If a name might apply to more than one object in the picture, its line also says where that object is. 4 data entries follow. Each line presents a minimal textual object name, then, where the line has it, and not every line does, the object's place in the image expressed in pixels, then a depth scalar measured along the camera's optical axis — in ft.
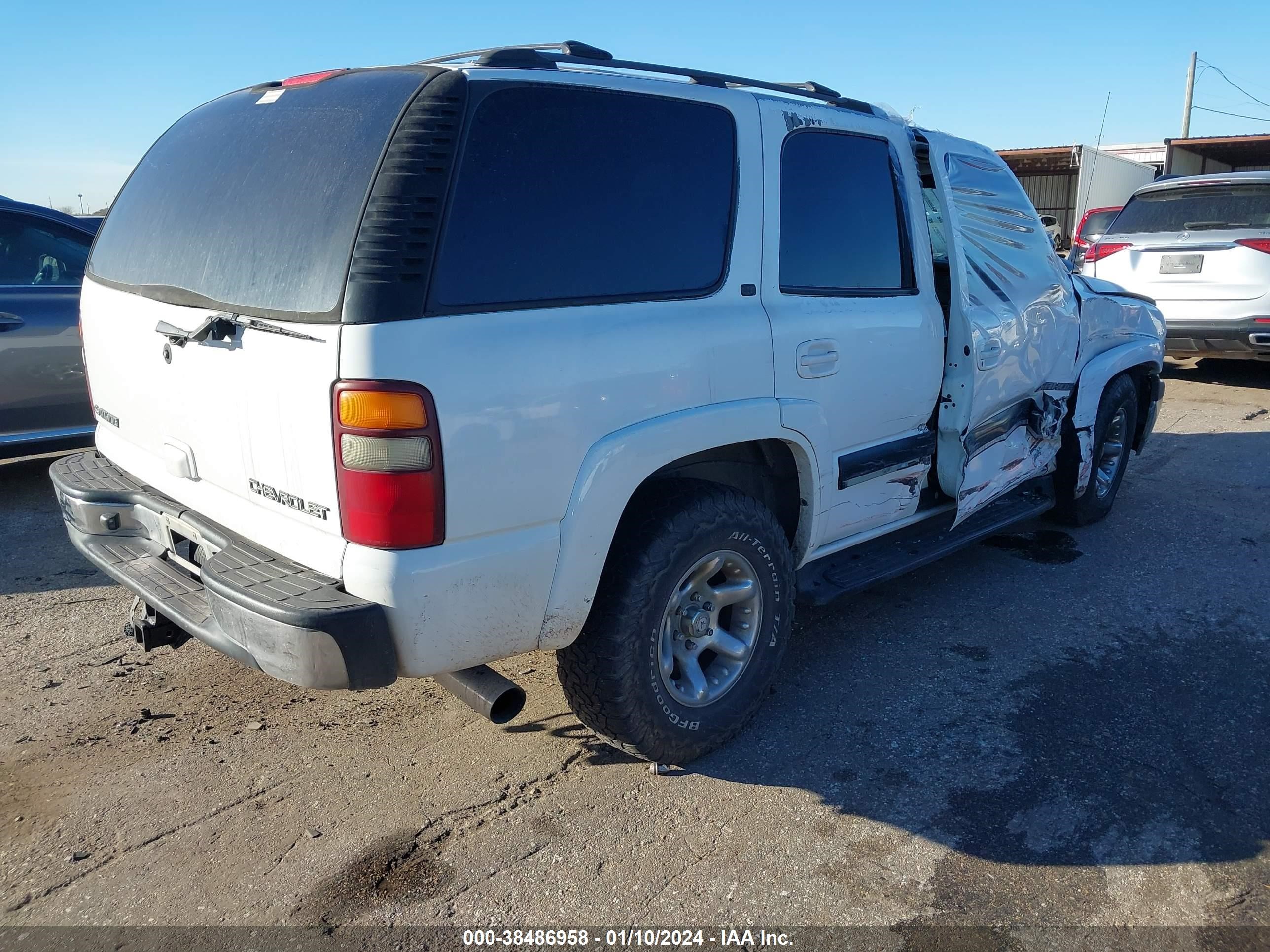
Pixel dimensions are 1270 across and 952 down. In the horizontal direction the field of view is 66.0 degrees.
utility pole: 104.73
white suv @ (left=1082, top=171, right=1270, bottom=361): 26.86
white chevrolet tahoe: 7.74
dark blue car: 18.24
